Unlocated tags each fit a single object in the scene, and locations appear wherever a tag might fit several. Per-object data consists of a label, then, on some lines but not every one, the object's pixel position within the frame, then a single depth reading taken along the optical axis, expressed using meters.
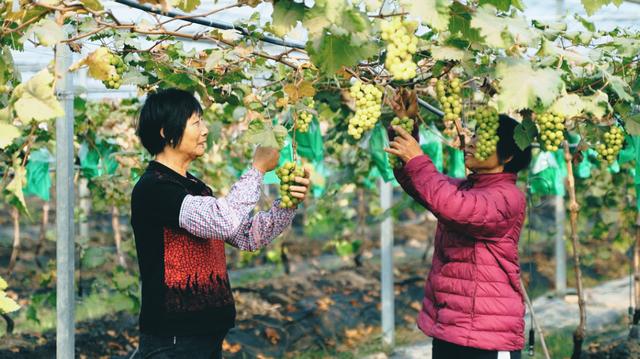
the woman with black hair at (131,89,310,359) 2.38
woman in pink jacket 2.72
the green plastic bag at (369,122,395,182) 4.59
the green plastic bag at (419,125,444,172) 5.03
